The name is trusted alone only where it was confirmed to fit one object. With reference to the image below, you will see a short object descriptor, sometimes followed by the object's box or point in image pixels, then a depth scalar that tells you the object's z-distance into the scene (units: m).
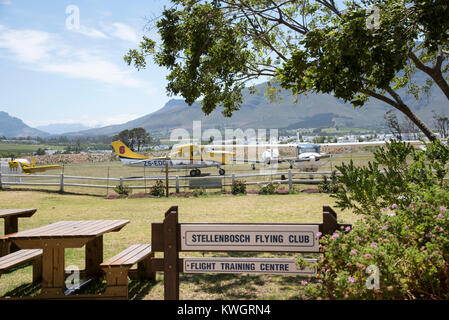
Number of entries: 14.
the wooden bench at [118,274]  4.68
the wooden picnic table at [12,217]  6.97
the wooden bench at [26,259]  5.09
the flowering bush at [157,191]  18.62
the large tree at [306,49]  4.79
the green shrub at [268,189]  18.14
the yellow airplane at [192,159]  31.44
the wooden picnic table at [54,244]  4.64
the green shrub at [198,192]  18.24
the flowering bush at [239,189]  18.61
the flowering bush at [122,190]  18.83
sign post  3.89
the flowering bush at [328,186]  17.23
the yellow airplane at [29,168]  29.90
